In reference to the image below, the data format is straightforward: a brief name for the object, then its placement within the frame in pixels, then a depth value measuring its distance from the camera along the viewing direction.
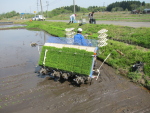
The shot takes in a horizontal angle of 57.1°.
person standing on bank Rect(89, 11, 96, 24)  21.73
